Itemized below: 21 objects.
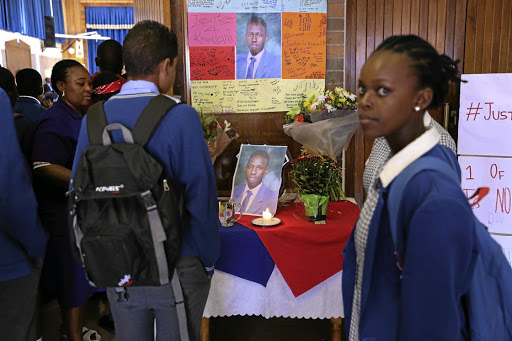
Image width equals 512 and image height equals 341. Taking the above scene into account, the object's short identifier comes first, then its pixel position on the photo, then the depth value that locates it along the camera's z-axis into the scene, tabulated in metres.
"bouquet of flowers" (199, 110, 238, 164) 2.54
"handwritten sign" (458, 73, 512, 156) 2.71
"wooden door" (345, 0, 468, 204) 2.82
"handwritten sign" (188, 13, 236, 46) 2.77
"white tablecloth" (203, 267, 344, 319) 2.19
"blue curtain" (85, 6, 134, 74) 10.89
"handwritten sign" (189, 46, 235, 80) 2.81
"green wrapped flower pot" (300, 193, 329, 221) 2.25
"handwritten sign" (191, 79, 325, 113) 2.86
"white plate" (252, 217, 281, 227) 2.20
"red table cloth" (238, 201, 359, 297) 2.14
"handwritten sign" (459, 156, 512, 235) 2.74
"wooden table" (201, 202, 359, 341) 2.14
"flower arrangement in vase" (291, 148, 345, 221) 2.26
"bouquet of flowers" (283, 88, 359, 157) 2.36
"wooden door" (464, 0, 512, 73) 2.83
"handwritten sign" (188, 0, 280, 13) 2.75
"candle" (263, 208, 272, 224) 2.25
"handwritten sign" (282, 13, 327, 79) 2.81
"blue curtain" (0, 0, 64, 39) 6.18
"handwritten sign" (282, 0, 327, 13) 2.79
